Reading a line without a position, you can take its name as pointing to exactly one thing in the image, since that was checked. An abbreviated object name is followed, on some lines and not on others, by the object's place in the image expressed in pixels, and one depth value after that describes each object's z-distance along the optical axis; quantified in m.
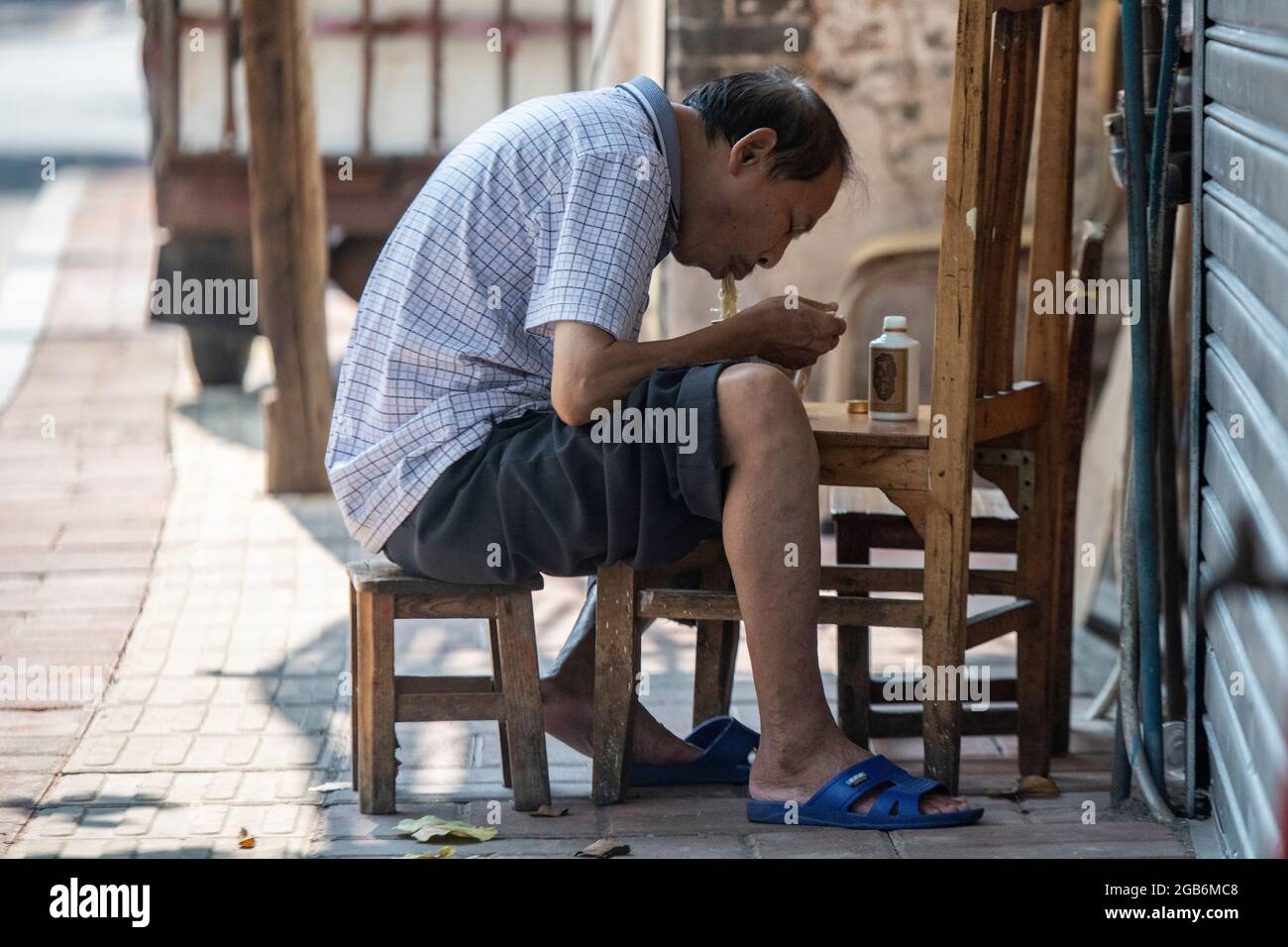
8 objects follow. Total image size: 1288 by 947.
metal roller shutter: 4.42
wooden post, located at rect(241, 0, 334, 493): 11.41
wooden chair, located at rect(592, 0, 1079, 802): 5.71
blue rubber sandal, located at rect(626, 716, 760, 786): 6.35
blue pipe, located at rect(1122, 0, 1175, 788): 5.86
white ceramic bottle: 6.09
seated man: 5.56
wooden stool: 5.86
